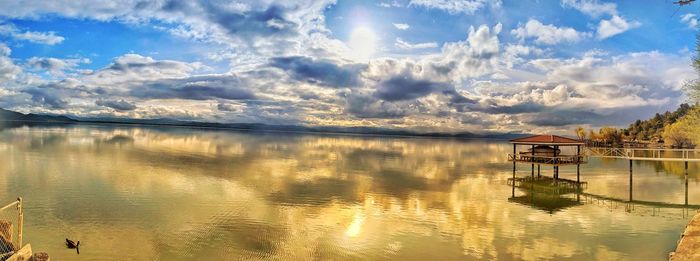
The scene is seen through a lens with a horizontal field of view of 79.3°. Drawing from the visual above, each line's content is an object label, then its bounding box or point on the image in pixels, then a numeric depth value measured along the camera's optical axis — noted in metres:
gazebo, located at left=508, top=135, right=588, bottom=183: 40.09
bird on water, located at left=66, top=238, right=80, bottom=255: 16.70
